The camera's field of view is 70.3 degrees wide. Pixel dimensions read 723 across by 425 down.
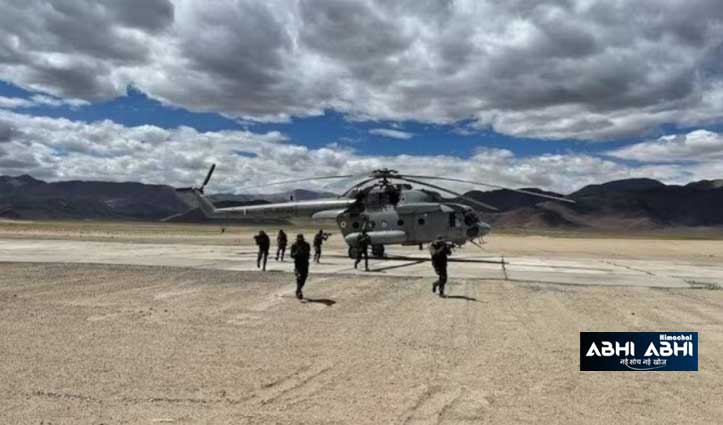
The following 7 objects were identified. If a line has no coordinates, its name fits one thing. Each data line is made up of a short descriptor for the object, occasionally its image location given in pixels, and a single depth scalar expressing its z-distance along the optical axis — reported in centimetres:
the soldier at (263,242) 2123
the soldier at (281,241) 2462
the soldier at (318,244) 2480
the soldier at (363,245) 2180
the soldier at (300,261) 1406
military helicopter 2655
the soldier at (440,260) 1480
